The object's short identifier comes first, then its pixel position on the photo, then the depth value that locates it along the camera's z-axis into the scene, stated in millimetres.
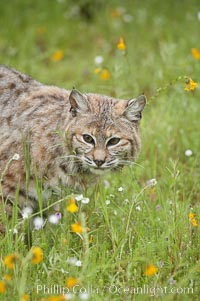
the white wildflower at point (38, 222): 8002
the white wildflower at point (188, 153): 11969
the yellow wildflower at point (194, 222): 9376
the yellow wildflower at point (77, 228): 7465
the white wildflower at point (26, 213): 8600
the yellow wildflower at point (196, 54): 14648
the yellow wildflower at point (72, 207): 7668
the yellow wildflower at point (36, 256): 6844
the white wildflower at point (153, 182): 9952
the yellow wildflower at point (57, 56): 17672
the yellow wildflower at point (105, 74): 13703
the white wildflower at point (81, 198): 8750
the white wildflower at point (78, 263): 8344
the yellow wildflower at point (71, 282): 7074
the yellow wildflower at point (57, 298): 6651
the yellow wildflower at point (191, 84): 9953
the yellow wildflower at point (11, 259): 6734
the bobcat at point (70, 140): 9789
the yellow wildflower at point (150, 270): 7309
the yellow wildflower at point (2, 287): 6855
